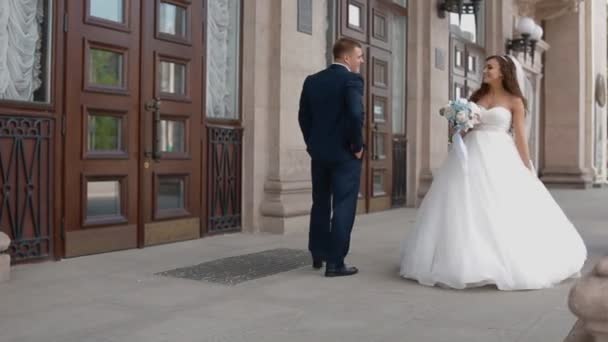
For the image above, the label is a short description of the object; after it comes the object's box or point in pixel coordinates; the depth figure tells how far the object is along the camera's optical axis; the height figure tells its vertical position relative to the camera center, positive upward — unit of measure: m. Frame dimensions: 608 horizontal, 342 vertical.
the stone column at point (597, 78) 21.36 +2.99
